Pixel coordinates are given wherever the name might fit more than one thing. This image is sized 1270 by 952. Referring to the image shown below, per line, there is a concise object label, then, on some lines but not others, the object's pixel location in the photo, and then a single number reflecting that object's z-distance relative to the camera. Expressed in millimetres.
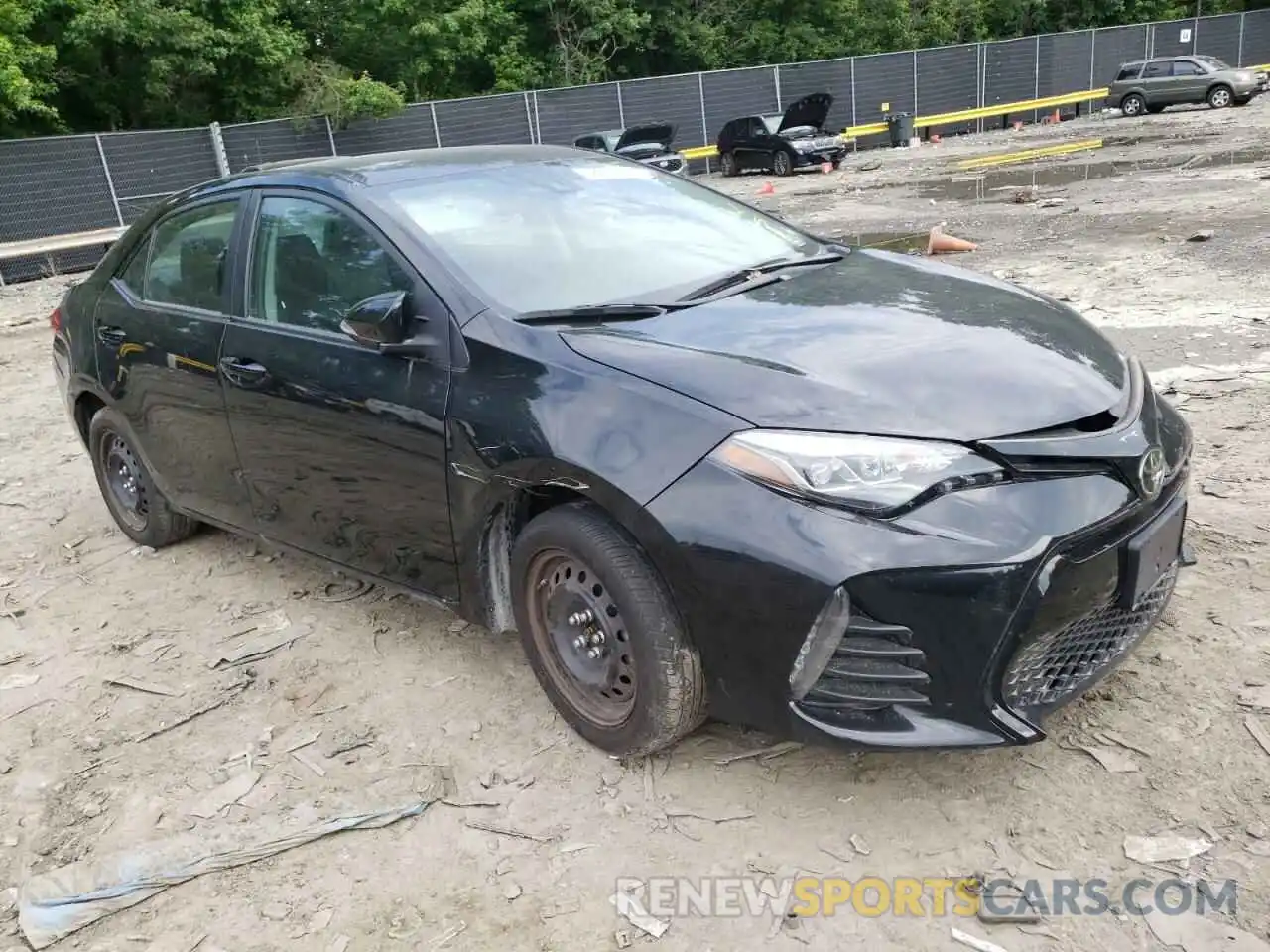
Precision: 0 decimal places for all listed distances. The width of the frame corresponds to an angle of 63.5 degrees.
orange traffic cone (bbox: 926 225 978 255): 10453
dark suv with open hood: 23984
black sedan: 2336
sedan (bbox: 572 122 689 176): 22000
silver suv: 28859
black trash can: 30547
